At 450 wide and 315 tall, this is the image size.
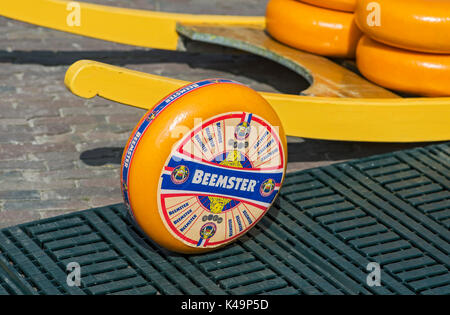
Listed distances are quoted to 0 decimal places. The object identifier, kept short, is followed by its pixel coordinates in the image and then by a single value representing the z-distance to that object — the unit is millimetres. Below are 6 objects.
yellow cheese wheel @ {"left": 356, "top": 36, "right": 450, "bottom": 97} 4891
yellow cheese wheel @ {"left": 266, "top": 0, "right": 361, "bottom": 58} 5512
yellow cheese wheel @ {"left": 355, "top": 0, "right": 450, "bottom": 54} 4766
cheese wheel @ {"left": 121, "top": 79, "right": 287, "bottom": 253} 3494
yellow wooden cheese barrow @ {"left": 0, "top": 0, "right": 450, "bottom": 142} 4500
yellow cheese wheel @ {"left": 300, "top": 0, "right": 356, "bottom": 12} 5504
